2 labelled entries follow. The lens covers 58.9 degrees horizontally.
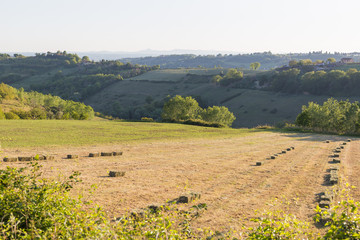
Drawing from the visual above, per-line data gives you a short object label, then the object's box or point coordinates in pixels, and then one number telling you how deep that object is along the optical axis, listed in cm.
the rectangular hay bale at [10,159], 2172
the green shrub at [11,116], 6931
